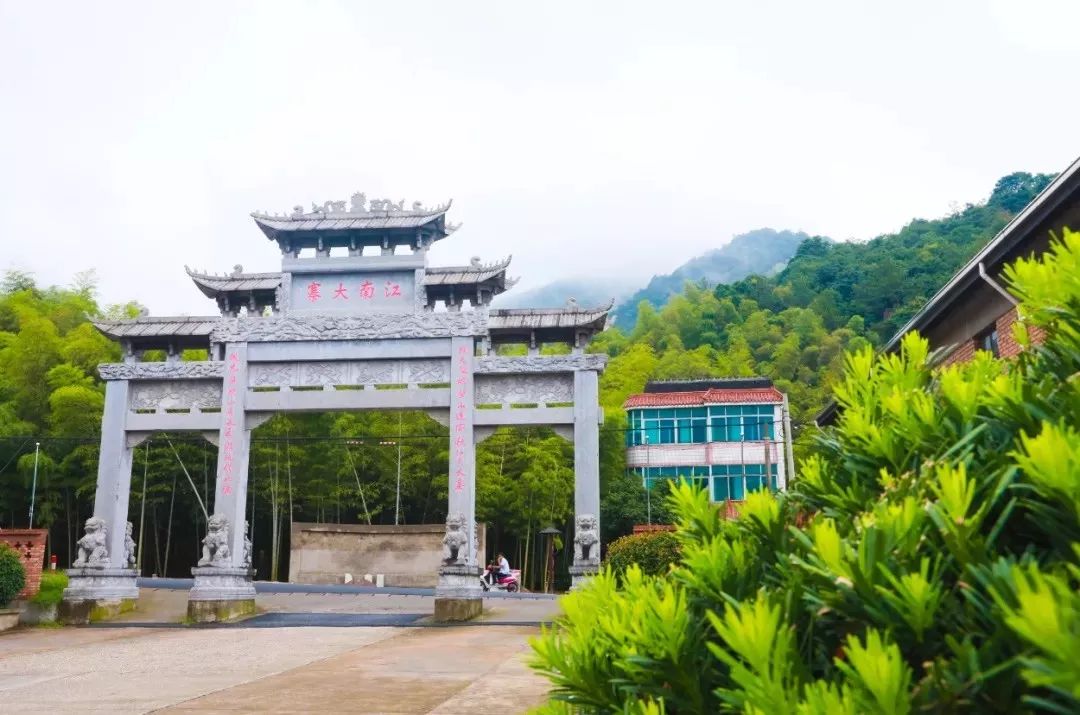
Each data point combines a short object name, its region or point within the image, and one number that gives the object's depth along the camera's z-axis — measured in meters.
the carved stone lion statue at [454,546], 13.35
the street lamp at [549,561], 27.05
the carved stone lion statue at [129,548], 14.57
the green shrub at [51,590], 12.92
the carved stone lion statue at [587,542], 13.02
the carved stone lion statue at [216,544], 13.90
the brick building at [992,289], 6.78
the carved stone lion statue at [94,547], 13.92
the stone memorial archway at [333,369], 13.98
